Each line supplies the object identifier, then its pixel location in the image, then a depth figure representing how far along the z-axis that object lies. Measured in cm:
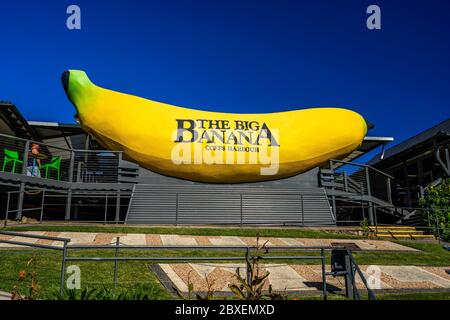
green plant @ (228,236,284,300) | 412
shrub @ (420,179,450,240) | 1526
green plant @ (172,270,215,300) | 409
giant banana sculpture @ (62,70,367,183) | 1684
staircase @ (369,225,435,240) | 1467
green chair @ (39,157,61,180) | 1777
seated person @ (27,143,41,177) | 1812
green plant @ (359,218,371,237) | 1444
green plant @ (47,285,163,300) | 476
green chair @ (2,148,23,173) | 1666
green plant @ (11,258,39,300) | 416
